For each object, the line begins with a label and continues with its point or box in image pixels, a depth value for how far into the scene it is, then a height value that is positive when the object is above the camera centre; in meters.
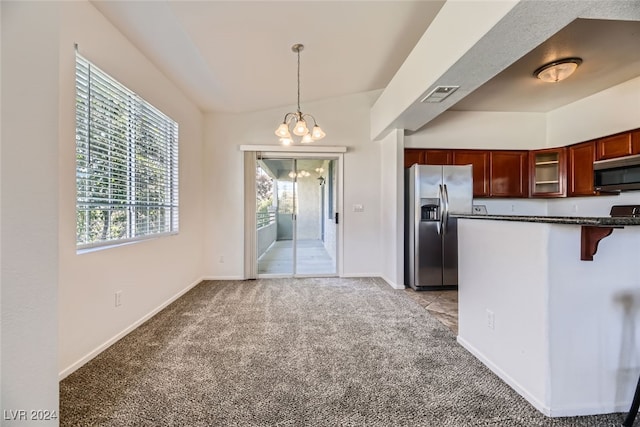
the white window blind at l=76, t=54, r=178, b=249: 2.13 +0.46
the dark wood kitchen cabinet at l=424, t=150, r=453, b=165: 4.49 +0.89
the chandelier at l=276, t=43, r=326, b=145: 2.89 +0.87
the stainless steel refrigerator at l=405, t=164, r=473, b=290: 4.05 -0.10
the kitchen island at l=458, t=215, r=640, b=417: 1.60 -0.64
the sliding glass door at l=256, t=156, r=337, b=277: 4.78 -0.04
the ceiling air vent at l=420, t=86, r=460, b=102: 2.66 +1.19
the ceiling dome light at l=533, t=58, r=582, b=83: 2.92 +1.53
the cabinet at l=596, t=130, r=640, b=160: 3.32 +0.83
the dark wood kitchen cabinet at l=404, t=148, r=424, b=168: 4.47 +0.89
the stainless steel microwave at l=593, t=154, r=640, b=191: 3.21 +0.47
